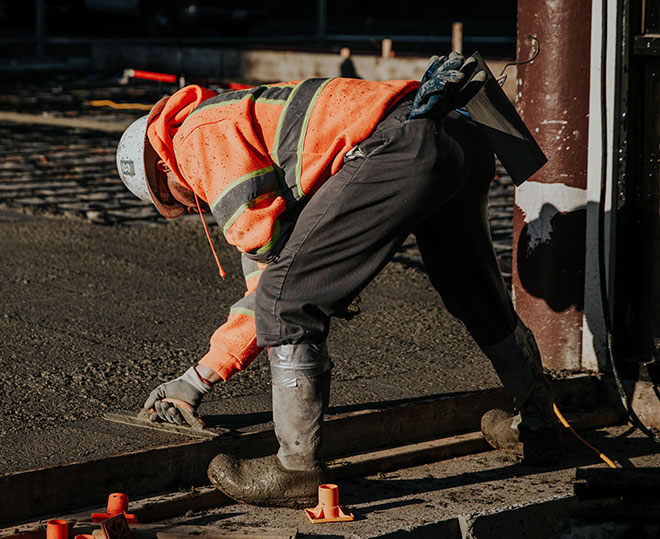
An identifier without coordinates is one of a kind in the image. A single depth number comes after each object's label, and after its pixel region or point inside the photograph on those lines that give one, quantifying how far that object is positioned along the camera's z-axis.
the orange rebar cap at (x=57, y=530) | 6.41
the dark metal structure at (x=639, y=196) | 8.78
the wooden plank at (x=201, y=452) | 6.94
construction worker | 6.77
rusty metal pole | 9.04
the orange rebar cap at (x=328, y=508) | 7.04
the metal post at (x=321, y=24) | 40.92
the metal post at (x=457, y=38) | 33.22
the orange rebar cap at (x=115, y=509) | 6.77
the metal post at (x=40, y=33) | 39.81
